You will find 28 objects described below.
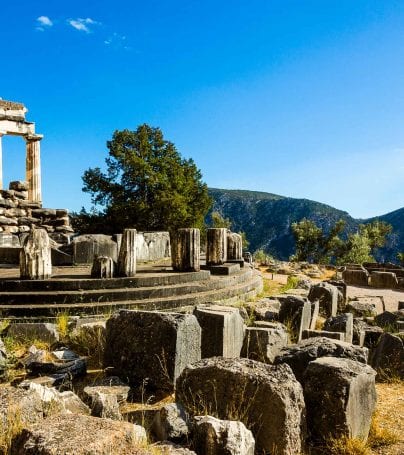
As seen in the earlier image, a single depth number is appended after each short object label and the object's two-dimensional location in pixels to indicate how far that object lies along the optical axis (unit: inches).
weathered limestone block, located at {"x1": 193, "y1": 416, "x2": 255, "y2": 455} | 109.3
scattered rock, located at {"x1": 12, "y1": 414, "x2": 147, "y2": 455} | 96.0
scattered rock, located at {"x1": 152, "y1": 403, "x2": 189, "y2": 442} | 121.6
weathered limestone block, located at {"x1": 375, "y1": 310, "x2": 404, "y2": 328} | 300.7
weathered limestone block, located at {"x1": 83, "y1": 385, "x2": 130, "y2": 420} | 138.9
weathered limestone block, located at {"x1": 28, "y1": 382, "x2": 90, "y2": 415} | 132.6
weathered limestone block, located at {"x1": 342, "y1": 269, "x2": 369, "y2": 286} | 608.7
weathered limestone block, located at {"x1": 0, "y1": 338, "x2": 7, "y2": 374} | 189.6
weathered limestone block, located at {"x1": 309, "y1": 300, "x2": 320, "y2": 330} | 303.5
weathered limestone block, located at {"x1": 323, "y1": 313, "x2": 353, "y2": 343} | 242.2
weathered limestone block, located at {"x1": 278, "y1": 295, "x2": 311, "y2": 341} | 267.7
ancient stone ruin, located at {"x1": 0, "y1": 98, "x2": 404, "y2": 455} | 116.1
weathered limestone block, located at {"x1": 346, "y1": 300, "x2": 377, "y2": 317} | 354.1
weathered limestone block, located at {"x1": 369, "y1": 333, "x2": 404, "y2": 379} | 211.6
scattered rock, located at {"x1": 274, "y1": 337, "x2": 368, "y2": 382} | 175.6
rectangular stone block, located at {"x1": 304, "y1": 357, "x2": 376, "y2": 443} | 135.3
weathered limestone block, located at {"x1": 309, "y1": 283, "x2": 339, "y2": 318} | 359.9
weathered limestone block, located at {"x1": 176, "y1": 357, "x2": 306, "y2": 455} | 127.0
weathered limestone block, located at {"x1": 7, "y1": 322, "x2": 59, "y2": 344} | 238.1
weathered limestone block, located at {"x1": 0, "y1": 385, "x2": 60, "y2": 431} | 118.4
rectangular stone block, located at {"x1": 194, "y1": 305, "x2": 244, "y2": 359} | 190.9
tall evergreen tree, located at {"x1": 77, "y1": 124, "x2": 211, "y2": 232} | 1044.5
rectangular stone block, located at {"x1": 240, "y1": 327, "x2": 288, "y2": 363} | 198.2
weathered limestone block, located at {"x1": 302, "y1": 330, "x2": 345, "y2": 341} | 220.2
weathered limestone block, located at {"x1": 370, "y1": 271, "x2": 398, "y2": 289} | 581.6
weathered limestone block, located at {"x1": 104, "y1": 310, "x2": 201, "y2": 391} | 173.6
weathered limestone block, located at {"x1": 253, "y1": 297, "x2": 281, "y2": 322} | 292.4
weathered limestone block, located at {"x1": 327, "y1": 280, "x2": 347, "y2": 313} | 390.7
